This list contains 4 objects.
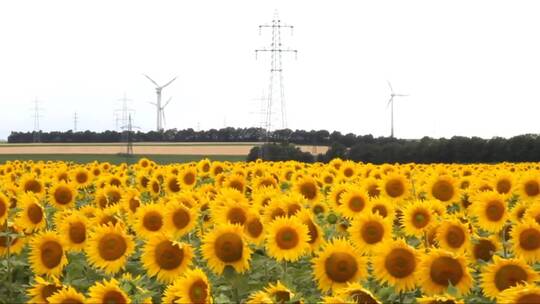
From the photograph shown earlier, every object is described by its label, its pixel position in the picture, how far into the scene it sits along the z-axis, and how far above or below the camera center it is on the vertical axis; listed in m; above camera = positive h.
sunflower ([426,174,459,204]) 9.00 -0.58
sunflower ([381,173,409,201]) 9.02 -0.57
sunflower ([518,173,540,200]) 9.16 -0.58
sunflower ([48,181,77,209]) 8.66 -0.64
